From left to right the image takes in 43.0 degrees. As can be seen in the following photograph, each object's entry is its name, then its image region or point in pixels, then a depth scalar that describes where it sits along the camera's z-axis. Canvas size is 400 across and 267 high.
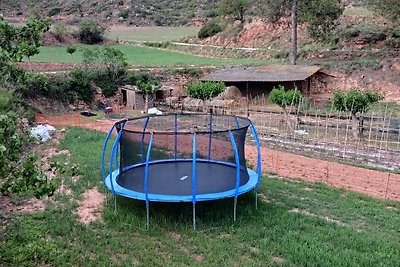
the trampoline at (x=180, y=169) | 11.08
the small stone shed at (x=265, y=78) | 29.79
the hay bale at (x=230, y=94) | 30.26
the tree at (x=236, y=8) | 53.56
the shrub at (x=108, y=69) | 31.42
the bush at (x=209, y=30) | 53.62
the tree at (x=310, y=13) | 34.26
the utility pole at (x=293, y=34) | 33.75
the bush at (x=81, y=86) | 29.97
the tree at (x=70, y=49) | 34.90
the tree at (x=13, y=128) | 6.53
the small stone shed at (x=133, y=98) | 30.14
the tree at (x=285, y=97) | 23.45
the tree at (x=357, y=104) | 20.56
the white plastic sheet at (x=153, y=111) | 27.15
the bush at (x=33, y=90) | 27.28
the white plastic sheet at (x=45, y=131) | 19.47
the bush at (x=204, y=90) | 27.05
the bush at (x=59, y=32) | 52.03
